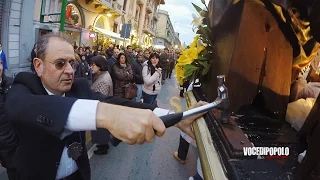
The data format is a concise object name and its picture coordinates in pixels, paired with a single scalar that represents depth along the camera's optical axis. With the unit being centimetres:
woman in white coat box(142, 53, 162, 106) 659
